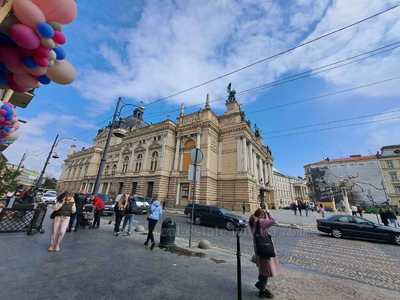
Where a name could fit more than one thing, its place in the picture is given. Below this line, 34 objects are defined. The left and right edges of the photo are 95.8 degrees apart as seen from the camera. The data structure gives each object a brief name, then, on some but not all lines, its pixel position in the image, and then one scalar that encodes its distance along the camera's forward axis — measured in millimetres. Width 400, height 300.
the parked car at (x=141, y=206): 18244
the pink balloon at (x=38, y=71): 1676
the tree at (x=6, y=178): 5742
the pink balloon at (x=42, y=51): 1605
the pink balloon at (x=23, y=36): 1455
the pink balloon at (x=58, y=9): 1577
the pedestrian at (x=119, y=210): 7938
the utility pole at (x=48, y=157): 17897
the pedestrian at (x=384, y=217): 13889
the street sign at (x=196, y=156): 6871
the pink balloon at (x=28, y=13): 1436
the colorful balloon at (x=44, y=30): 1538
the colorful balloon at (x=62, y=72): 1855
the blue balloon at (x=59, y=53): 1780
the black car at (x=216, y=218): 12345
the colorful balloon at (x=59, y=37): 1696
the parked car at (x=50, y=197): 24844
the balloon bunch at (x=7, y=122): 2340
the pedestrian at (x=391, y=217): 13492
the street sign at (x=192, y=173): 7009
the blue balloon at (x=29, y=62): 1602
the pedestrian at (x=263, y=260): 3287
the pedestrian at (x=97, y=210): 9334
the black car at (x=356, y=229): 9641
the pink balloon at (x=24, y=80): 1749
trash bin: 6397
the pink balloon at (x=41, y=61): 1622
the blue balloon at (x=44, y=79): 1882
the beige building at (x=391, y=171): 47625
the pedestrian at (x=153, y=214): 6469
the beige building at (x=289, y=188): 74256
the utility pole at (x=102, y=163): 9330
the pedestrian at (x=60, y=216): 5289
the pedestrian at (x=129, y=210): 8336
